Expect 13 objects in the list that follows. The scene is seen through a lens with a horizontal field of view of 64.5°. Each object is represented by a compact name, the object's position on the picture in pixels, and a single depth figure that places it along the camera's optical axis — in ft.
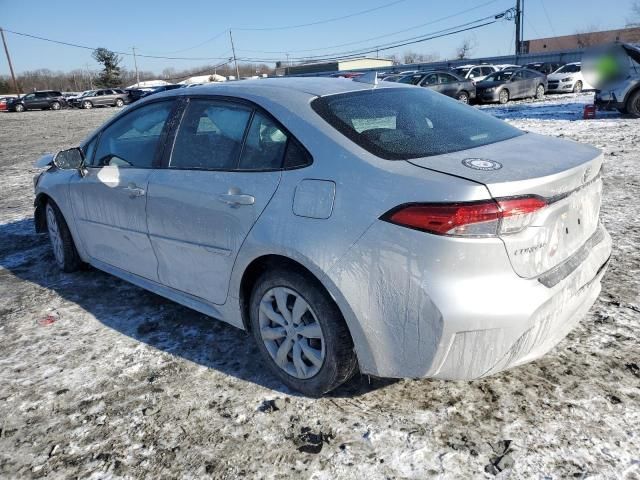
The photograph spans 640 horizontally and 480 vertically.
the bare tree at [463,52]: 259.84
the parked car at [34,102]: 137.39
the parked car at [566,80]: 72.23
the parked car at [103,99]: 141.59
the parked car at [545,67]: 106.73
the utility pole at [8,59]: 174.29
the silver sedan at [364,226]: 6.61
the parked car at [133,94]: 145.13
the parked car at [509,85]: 64.23
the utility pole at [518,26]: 158.96
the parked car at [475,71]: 83.71
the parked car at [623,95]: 39.47
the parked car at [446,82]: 63.74
